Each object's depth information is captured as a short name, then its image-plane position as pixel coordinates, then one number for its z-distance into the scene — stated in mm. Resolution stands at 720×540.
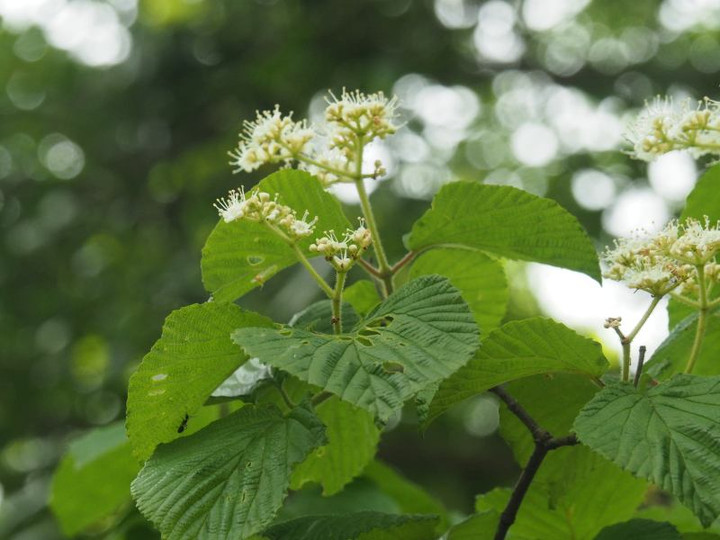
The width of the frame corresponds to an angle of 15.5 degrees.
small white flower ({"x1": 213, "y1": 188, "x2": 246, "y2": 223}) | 829
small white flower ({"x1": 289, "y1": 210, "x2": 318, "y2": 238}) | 829
